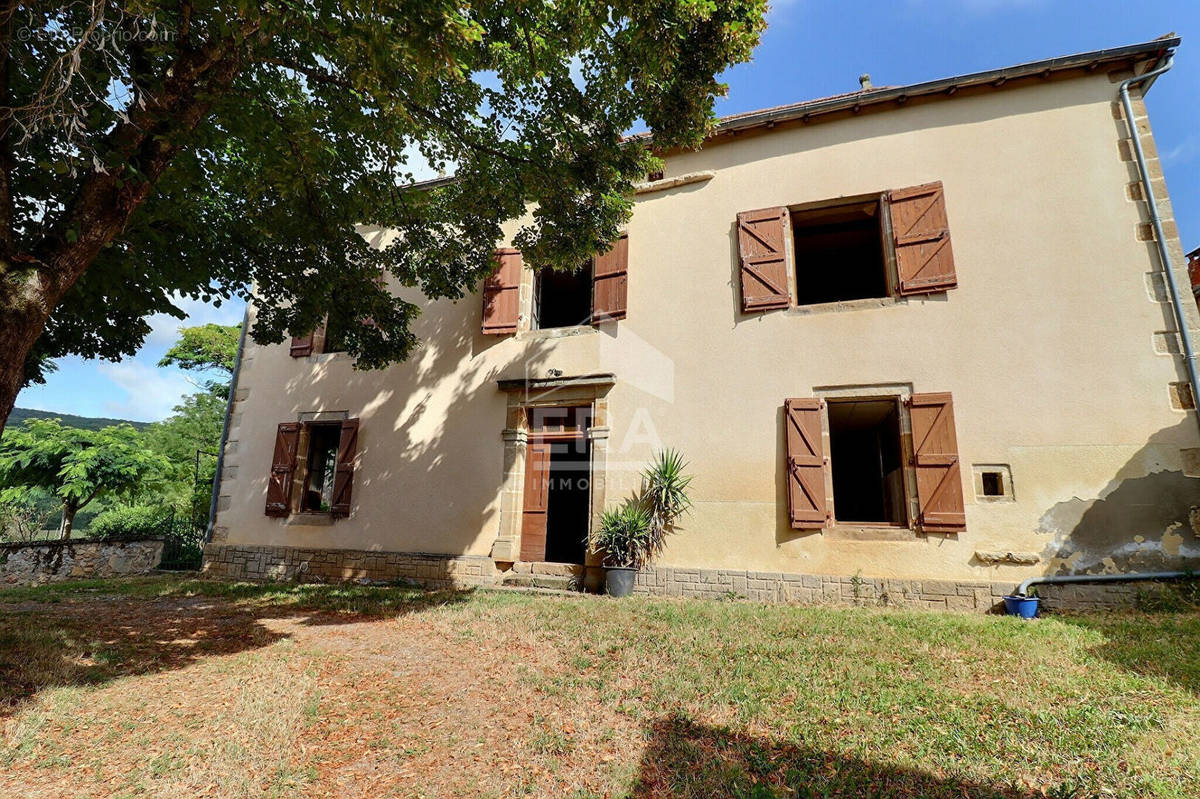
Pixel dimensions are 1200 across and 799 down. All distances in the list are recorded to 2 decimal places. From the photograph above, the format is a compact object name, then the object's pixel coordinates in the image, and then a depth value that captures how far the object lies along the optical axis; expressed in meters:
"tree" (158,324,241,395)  18.89
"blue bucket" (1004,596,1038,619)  5.29
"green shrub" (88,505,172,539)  14.08
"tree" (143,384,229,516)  17.19
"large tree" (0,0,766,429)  3.43
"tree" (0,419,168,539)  11.14
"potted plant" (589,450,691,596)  6.69
